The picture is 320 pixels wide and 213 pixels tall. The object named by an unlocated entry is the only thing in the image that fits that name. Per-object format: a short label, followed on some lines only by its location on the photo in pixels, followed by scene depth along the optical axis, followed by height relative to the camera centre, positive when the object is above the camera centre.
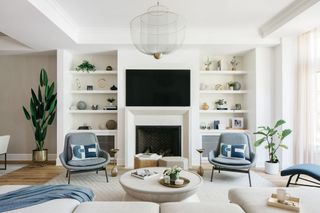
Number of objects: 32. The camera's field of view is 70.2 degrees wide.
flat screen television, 5.27 +0.44
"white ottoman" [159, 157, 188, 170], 4.12 -0.99
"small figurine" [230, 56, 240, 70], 5.84 +1.16
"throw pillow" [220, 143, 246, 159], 4.24 -0.81
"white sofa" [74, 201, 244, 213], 1.81 -0.82
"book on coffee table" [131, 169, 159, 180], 3.11 -0.92
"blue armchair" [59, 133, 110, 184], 3.90 -0.94
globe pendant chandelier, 3.03 +1.21
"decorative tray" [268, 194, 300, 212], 1.87 -0.81
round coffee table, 2.63 -0.96
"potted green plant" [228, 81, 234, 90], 5.66 +0.57
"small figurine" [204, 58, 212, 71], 5.71 +1.10
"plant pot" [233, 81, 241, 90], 5.62 +0.54
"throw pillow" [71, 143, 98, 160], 4.18 -0.81
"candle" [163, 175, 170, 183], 2.85 -0.89
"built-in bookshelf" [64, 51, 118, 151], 5.62 +0.44
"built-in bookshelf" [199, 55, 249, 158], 5.60 +0.36
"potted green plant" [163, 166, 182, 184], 2.85 -0.83
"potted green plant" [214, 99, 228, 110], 5.67 +0.10
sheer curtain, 4.35 +0.13
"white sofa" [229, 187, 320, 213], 1.92 -0.84
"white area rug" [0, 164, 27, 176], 4.73 -1.33
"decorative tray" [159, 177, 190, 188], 2.75 -0.94
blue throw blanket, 2.03 -0.85
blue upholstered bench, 3.24 -0.93
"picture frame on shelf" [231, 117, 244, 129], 5.62 -0.38
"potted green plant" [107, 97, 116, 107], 5.62 +0.19
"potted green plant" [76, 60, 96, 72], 5.46 +0.99
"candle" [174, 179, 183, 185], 2.82 -0.92
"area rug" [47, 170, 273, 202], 3.41 -1.32
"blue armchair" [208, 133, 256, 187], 3.97 -0.94
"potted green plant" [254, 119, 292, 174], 4.39 -0.77
